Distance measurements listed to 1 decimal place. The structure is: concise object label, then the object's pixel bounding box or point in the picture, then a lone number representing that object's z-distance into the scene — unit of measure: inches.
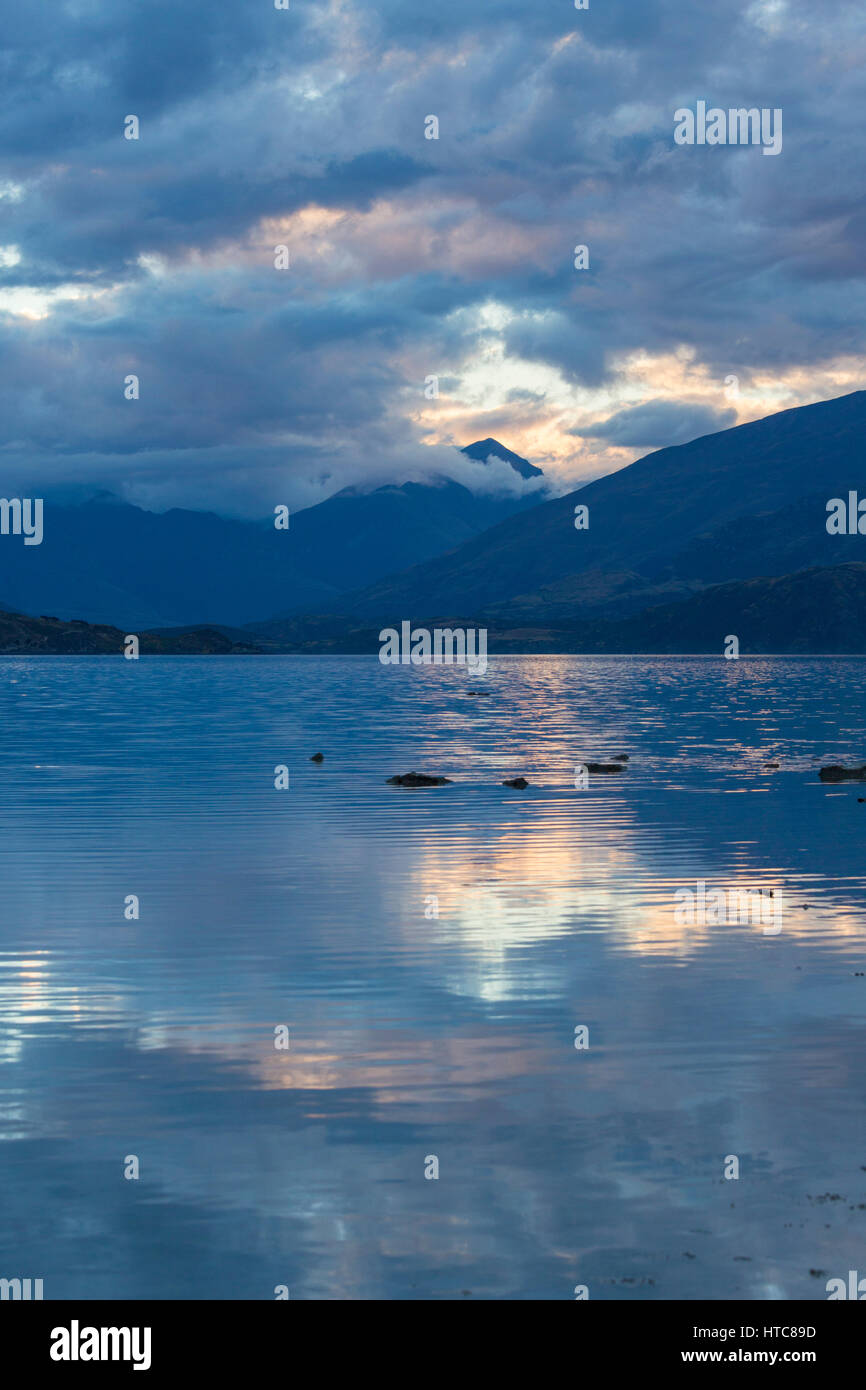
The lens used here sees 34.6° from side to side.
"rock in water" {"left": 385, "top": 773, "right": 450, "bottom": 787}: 2625.5
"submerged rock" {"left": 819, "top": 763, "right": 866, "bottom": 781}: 2699.3
